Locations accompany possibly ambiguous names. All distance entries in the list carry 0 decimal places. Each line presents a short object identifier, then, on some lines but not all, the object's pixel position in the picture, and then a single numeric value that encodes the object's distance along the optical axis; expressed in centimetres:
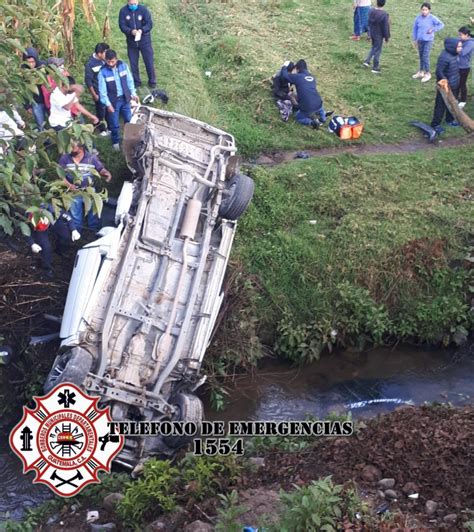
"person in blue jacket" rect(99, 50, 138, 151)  1029
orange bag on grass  1218
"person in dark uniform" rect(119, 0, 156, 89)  1167
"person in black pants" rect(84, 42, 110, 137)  1012
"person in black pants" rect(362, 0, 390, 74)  1416
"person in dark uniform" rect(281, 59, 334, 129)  1222
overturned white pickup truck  752
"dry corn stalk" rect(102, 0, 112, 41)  1256
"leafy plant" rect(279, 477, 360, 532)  545
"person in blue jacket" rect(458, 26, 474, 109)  1236
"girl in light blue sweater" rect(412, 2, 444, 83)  1391
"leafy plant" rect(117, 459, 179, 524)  637
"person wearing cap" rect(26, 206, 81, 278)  901
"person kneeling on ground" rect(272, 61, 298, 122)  1255
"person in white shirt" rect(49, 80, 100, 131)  979
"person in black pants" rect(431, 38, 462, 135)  1233
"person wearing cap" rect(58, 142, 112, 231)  890
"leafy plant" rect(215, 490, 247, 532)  569
